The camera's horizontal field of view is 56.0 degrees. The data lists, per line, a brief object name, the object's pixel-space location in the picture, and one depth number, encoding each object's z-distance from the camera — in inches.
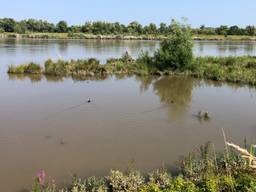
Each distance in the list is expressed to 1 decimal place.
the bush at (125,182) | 172.5
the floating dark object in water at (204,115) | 331.7
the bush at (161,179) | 171.9
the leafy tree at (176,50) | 617.0
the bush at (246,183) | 139.1
